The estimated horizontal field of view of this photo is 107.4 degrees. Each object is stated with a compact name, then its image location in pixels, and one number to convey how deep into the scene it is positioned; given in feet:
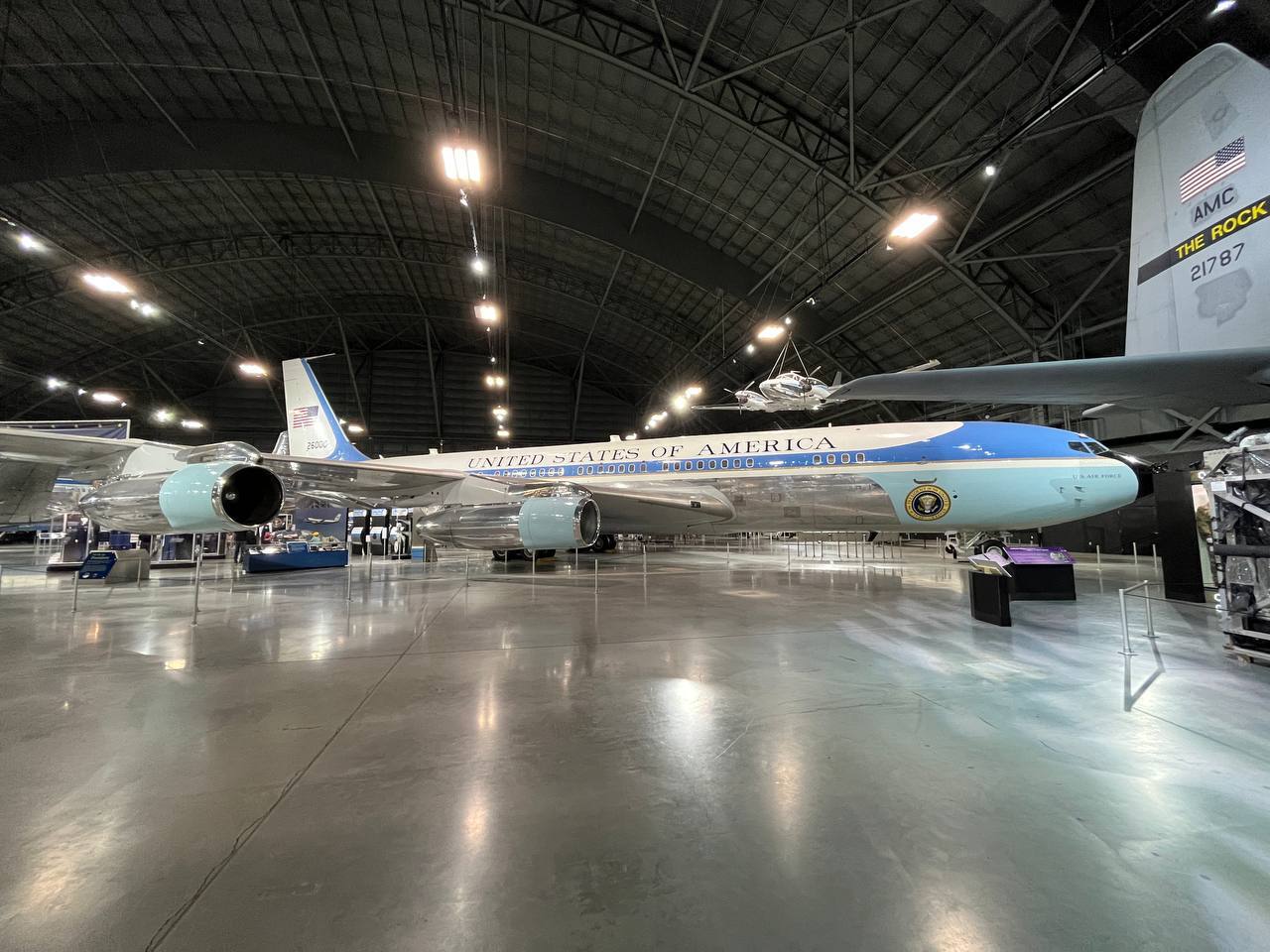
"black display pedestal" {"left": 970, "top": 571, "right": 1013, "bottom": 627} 17.95
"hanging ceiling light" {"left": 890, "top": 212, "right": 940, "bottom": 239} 38.22
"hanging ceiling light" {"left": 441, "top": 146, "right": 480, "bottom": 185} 36.11
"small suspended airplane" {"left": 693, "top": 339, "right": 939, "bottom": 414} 51.19
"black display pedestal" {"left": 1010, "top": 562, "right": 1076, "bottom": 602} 24.00
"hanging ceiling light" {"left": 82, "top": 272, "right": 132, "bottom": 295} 52.65
